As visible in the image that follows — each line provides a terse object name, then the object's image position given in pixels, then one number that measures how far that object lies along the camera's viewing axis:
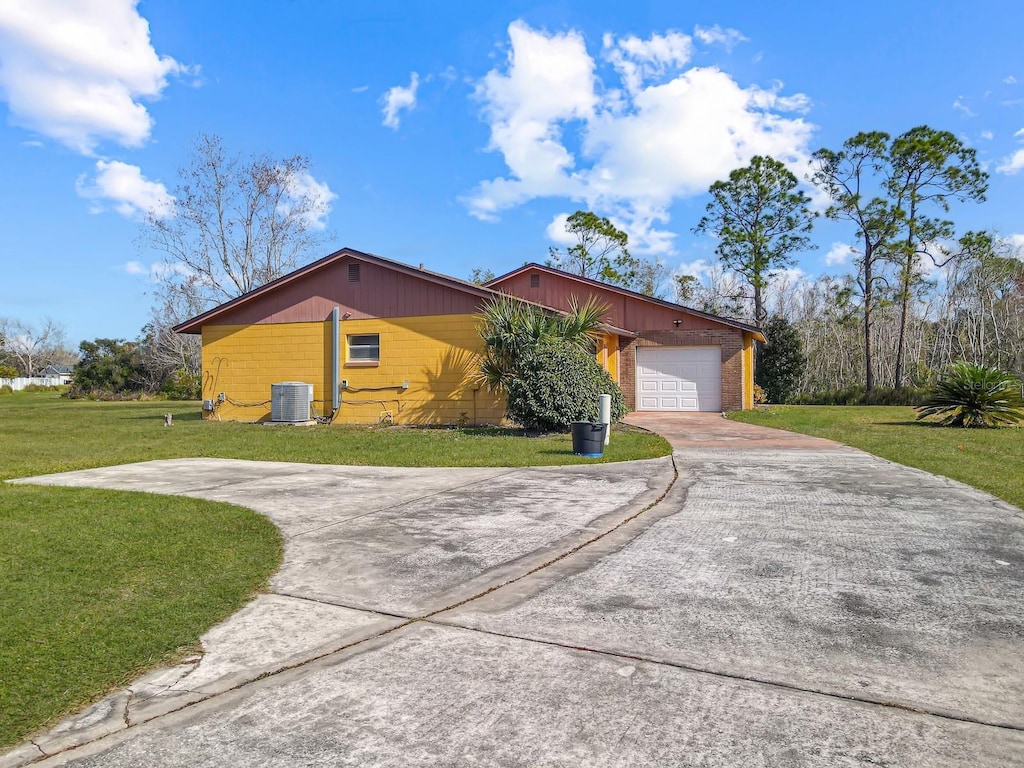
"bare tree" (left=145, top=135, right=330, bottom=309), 36.94
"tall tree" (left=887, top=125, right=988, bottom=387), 32.09
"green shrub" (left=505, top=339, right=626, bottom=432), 14.44
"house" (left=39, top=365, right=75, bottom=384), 88.12
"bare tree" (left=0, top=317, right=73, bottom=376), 83.57
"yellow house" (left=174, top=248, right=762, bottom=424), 18.33
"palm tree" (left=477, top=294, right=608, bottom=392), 15.76
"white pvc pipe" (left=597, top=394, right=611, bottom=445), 12.80
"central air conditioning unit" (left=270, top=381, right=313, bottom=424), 19.17
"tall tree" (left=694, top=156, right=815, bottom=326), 35.72
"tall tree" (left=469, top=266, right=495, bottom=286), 45.01
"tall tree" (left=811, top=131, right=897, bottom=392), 33.12
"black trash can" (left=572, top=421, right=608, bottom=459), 11.45
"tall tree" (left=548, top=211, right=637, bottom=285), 41.44
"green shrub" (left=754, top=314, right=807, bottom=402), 31.39
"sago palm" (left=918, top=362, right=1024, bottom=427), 16.70
